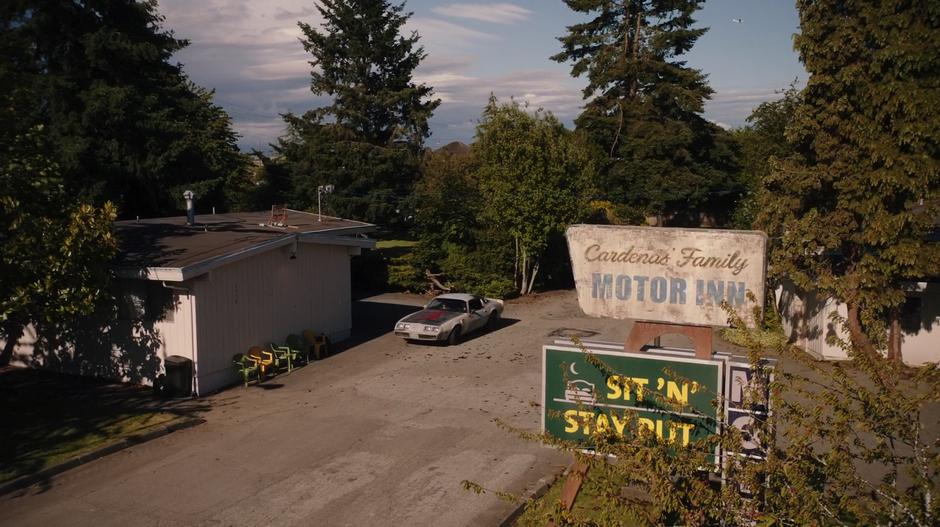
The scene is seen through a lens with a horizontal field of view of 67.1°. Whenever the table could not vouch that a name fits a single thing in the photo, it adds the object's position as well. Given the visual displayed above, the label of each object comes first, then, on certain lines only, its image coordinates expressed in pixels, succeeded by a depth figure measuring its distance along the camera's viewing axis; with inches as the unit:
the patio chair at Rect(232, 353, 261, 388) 679.1
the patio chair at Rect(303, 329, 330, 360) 786.2
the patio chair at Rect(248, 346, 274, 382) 695.7
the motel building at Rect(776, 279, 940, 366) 785.6
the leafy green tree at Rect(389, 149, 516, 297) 1218.0
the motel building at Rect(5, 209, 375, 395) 641.6
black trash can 631.8
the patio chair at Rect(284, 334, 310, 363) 764.6
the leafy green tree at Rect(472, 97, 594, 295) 1178.0
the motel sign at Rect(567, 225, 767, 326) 325.4
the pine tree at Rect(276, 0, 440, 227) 1566.2
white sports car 848.9
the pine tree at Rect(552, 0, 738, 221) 1748.3
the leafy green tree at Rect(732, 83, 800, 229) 1512.1
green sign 324.8
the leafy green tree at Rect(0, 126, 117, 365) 509.4
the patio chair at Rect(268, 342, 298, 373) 729.6
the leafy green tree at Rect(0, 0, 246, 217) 1162.1
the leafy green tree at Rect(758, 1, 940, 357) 679.1
